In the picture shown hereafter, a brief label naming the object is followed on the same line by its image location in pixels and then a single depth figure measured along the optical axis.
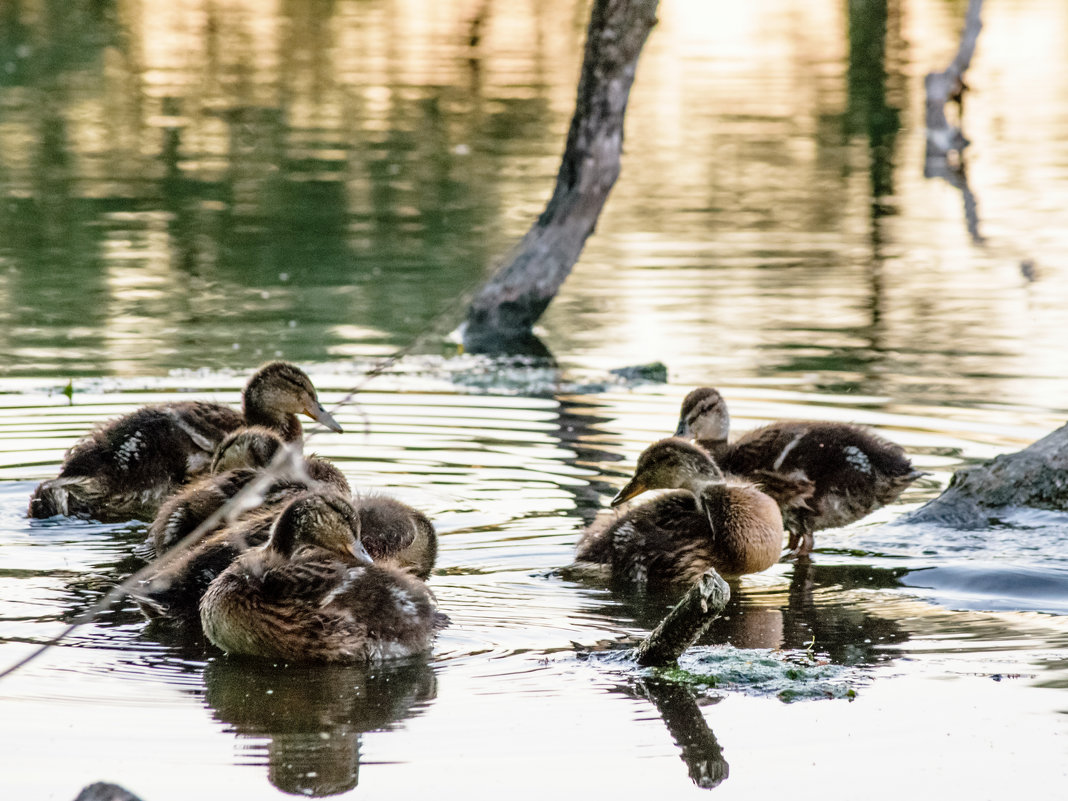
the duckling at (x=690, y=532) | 13.76
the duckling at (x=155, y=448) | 15.37
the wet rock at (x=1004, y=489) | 15.16
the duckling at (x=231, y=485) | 13.45
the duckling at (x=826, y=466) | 15.31
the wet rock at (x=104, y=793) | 7.85
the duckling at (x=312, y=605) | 11.41
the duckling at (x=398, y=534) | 13.31
